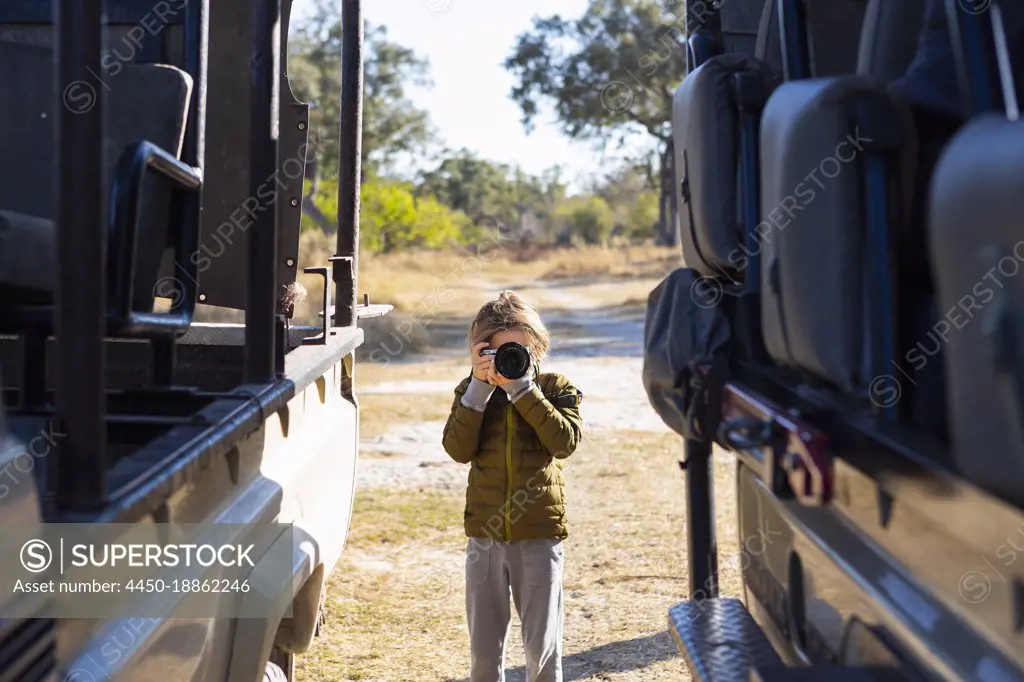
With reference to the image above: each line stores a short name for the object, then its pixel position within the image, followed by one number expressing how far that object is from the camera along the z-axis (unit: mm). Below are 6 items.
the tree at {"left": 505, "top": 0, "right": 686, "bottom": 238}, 26906
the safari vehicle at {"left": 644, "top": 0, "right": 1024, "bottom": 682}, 1226
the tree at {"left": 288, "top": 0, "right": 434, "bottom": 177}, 33469
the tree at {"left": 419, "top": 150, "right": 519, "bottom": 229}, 59081
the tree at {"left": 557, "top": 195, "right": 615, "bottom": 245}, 66688
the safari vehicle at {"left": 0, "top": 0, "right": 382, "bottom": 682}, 1540
